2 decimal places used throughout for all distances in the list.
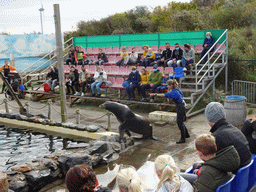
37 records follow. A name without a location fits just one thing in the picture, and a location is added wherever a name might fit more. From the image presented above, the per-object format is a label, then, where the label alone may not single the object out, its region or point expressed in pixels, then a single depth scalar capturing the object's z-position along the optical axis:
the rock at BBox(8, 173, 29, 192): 5.21
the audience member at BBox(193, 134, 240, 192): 3.30
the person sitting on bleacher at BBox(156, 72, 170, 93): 10.96
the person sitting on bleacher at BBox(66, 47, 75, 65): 15.72
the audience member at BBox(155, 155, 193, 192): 2.99
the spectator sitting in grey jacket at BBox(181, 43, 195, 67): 11.61
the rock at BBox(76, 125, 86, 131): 8.65
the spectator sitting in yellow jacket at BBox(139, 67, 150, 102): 11.39
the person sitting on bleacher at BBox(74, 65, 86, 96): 13.59
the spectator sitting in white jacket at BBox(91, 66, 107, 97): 12.80
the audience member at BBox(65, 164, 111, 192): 2.60
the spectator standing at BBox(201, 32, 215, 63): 12.31
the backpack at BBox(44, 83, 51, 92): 14.48
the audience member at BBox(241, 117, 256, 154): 4.52
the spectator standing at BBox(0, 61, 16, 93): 16.02
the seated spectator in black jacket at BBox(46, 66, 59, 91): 14.44
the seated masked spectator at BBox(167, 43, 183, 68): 12.00
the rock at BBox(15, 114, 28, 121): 10.21
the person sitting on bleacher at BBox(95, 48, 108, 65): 15.12
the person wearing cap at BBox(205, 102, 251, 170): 3.83
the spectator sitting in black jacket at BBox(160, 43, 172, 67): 12.43
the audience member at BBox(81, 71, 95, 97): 13.16
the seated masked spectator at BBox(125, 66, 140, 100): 11.62
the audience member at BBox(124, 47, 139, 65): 13.74
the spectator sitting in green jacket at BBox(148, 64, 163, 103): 11.19
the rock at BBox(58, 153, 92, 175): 5.90
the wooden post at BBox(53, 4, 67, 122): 9.17
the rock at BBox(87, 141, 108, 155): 6.66
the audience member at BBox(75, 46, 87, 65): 15.49
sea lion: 7.50
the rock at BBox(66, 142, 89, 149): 7.01
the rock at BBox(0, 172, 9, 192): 4.60
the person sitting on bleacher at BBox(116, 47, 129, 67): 14.08
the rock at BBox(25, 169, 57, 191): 5.47
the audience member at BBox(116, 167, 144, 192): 2.65
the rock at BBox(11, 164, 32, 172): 5.65
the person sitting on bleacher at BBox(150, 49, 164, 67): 12.65
